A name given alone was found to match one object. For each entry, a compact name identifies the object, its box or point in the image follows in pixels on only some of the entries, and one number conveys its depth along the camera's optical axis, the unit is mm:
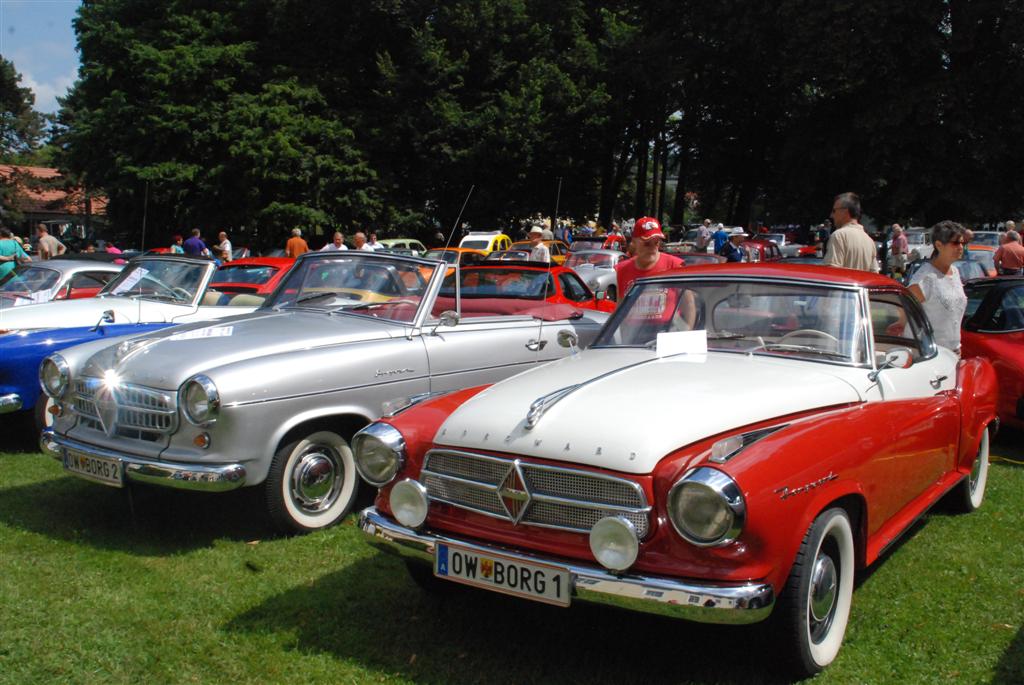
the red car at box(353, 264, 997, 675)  3357
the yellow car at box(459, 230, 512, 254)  26516
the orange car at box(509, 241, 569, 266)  23342
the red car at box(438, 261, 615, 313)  9697
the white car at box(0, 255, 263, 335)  8023
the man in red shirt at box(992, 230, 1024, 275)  12320
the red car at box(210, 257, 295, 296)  11891
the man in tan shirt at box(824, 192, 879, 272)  7117
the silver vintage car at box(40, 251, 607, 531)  5176
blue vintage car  7250
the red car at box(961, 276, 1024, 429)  7434
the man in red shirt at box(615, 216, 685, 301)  6535
